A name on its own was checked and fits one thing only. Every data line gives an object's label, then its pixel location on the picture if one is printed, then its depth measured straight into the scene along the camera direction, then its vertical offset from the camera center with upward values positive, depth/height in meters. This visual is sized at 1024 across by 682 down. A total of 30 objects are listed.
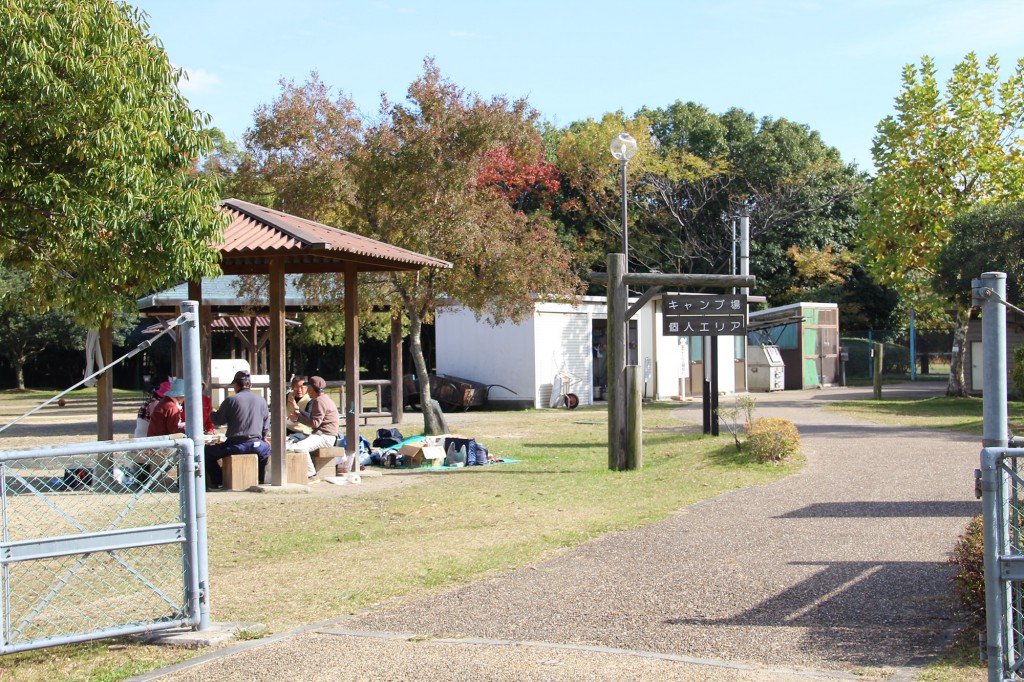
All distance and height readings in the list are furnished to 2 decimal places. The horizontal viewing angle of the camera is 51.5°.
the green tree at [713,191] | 40.72 +6.57
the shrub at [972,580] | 5.55 -1.21
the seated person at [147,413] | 12.91 -0.57
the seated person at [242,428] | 12.29 -0.73
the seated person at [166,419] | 12.42 -0.61
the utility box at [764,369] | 34.34 -0.38
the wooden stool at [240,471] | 12.27 -1.22
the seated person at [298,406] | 13.49 -0.56
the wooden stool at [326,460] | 13.38 -1.22
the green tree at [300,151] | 18.52 +3.92
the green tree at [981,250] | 21.73 +2.22
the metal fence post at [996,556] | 4.46 -0.86
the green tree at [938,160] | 24.47 +4.56
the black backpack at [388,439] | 16.22 -1.16
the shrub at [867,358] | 42.78 -0.10
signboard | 13.98 +0.58
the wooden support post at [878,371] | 29.30 -0.42
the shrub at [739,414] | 15.02 -0.91
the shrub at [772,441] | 13.30 -1.05
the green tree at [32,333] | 40.59 +1.39
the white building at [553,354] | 27.67 +0.21
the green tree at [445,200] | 18.06 +2.83
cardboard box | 15.09 -1.31
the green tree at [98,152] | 9.12 +2.00
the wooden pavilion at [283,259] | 12.20 +1.34
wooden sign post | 13.84 -0.17
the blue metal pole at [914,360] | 40.28 -0.18
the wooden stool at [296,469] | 12.61 -1.23
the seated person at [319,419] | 13.29 -0.69
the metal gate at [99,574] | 5.45 -1.41
